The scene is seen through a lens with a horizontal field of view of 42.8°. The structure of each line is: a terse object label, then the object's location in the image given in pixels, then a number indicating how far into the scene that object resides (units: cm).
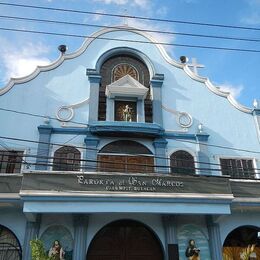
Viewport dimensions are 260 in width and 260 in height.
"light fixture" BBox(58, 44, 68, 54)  1723
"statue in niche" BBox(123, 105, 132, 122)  1612
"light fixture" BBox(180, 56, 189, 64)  1834
